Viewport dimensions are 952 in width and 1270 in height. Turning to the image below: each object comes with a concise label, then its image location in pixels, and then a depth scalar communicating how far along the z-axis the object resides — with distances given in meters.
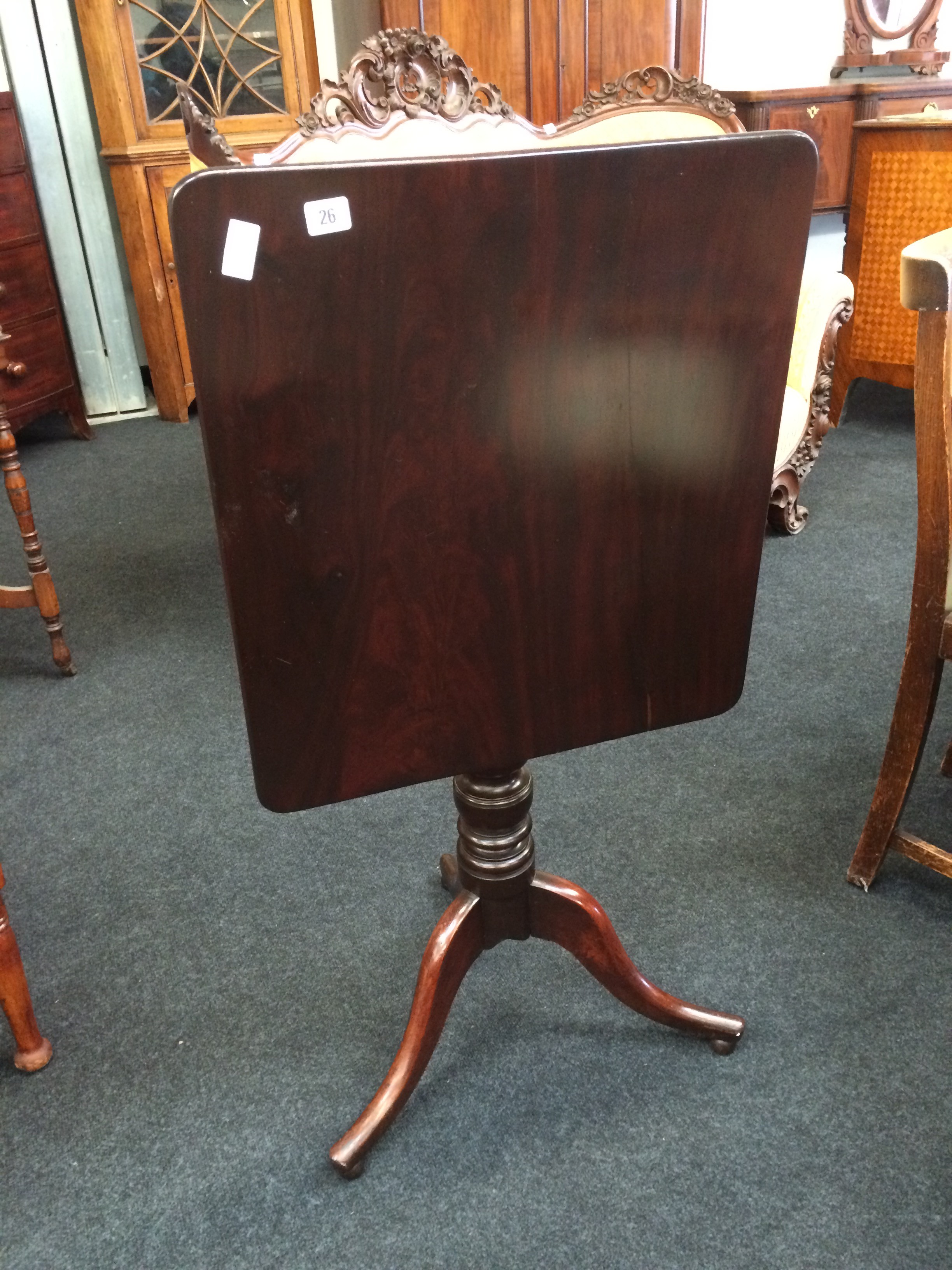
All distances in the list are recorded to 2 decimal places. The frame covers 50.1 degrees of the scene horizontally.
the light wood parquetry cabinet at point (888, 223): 2.84
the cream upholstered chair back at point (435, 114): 1.78
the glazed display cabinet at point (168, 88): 3.17
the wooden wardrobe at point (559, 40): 3.12
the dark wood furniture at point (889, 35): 3.61
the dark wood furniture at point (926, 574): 1.13
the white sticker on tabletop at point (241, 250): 0.63
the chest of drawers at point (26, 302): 3.06
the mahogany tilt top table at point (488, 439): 0.67
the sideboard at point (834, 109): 3.21
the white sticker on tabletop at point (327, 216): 0.64
